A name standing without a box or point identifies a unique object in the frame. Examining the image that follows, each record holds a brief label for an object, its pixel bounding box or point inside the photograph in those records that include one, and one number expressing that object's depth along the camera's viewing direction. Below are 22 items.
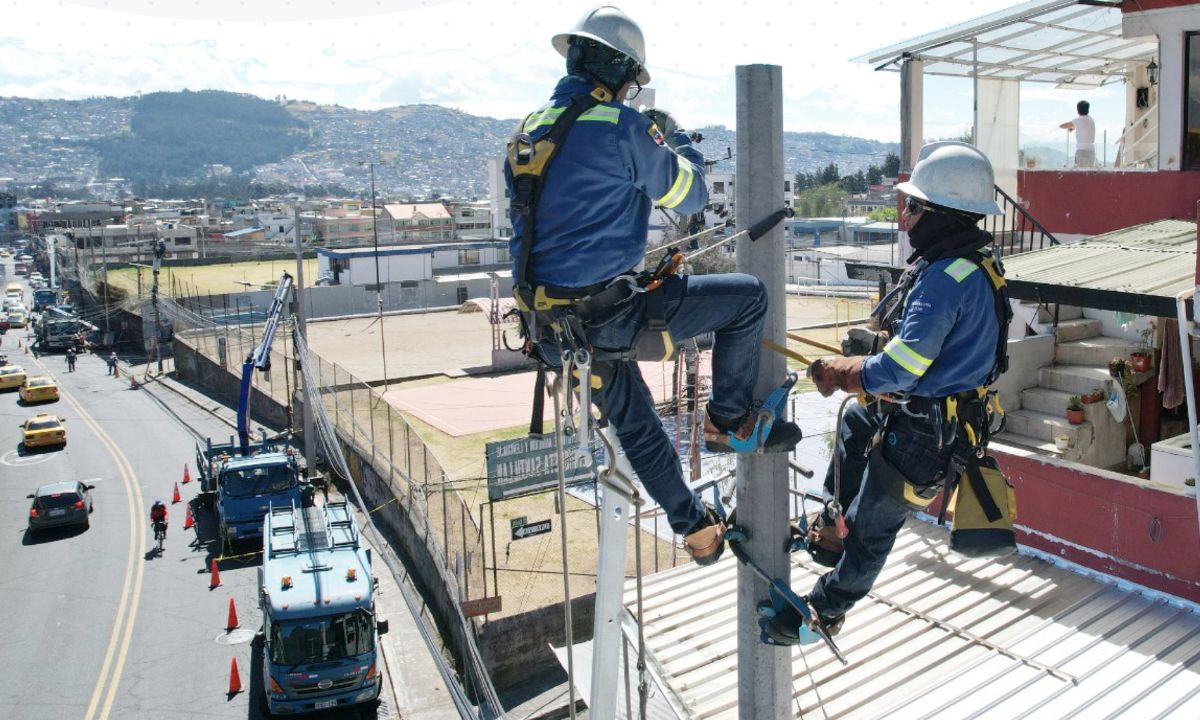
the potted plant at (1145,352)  13.09
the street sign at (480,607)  18.19
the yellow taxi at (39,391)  48.66
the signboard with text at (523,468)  22.56
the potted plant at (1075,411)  12.55
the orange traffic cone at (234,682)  17.95
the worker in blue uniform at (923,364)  4.14
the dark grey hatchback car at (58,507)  27.78
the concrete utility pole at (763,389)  3.76
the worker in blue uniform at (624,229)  3.89
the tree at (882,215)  117.19
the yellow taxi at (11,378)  52.62
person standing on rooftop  17.34
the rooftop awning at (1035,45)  14.19
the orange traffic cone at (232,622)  20.80
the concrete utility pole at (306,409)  30.32
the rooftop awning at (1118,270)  9.41
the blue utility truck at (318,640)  16.97
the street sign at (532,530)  20.81
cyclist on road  26.75
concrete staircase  12.67
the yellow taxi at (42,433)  38.78
